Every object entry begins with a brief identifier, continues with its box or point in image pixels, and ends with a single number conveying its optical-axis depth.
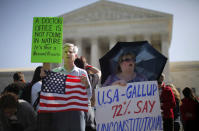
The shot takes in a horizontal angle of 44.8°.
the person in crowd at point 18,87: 5.84
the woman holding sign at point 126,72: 4.75
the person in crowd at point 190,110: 8.59
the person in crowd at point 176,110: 8.06
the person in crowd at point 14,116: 4.44
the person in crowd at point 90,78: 5.16
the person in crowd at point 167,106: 6.68
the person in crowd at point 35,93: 5.49
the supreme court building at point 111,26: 42.62
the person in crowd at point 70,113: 4.28
